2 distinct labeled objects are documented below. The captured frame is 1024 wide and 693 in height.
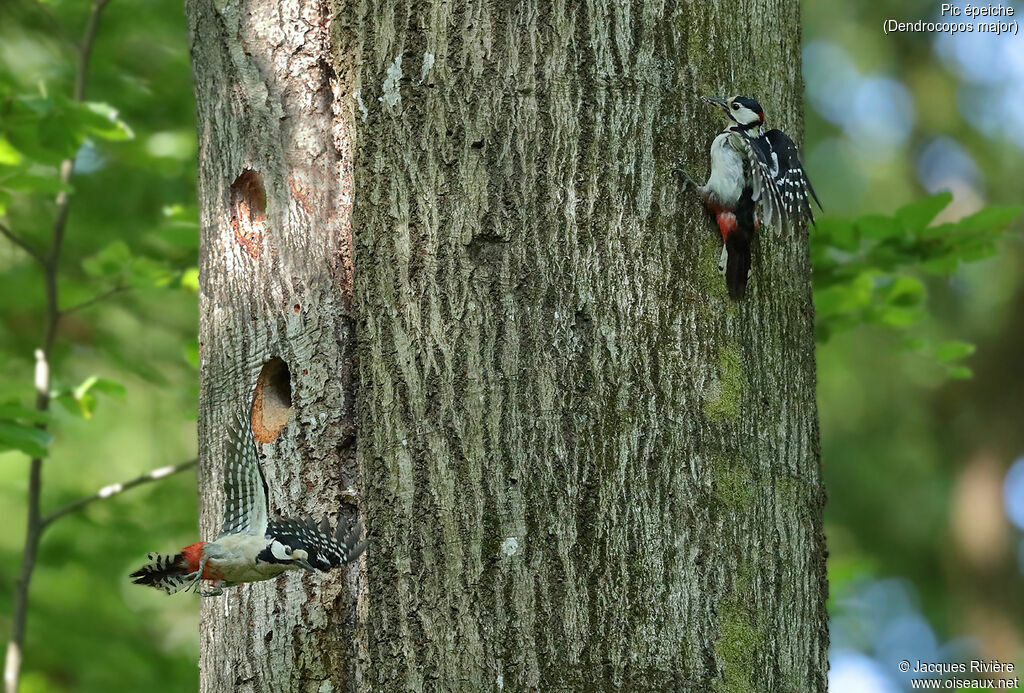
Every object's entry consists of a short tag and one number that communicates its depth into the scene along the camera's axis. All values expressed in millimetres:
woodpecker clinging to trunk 18199
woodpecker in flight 18178
